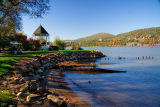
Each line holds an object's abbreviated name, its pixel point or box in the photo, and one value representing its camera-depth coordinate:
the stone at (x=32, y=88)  6.61
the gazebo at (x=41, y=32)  35.47
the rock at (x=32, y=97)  5.31
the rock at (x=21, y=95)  5.53
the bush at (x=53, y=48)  37.18
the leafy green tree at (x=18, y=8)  14.61
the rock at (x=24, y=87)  6.24
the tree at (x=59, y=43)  47.50
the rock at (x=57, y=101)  5.56
